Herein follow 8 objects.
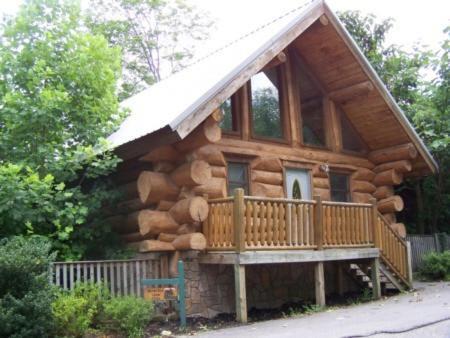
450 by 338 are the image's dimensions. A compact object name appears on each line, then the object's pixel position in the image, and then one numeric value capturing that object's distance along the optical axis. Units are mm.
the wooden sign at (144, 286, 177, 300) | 10844
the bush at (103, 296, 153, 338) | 9852
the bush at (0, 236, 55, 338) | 8289
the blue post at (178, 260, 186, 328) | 10820
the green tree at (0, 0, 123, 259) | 11469
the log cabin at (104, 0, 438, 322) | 11922
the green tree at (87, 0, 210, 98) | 34594
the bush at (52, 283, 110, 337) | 9219
